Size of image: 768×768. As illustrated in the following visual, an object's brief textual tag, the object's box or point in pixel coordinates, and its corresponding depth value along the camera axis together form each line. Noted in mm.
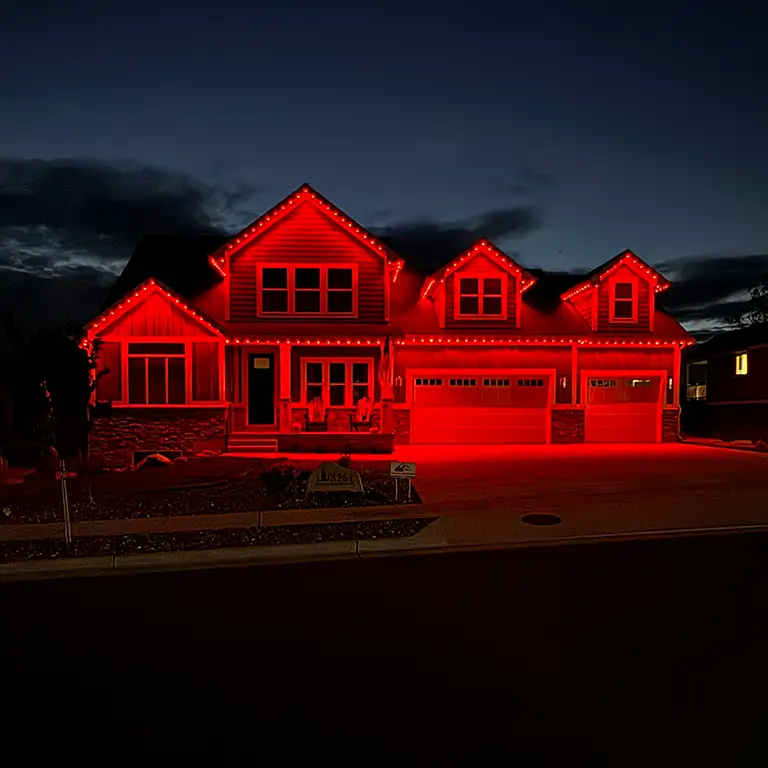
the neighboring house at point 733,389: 28453
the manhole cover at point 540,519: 10403
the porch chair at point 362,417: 21281
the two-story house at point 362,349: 20047
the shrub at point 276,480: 12195
